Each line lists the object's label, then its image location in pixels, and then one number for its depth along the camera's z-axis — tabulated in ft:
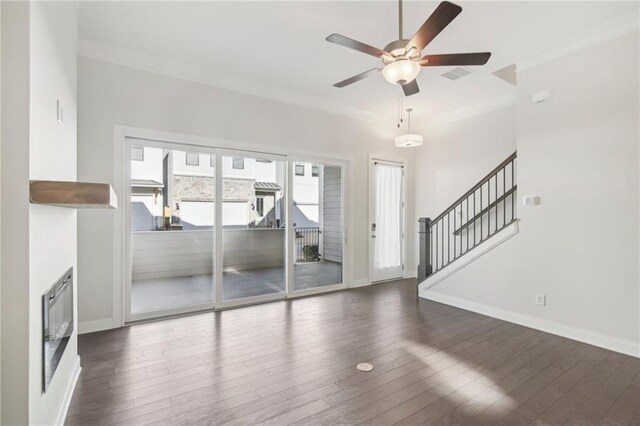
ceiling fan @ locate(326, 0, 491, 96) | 7.84
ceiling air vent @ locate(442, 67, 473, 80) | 13.92
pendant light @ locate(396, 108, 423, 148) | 17.61
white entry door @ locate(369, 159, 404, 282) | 20.15
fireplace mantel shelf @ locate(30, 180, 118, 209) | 4.78
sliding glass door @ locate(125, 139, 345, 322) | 13.88
